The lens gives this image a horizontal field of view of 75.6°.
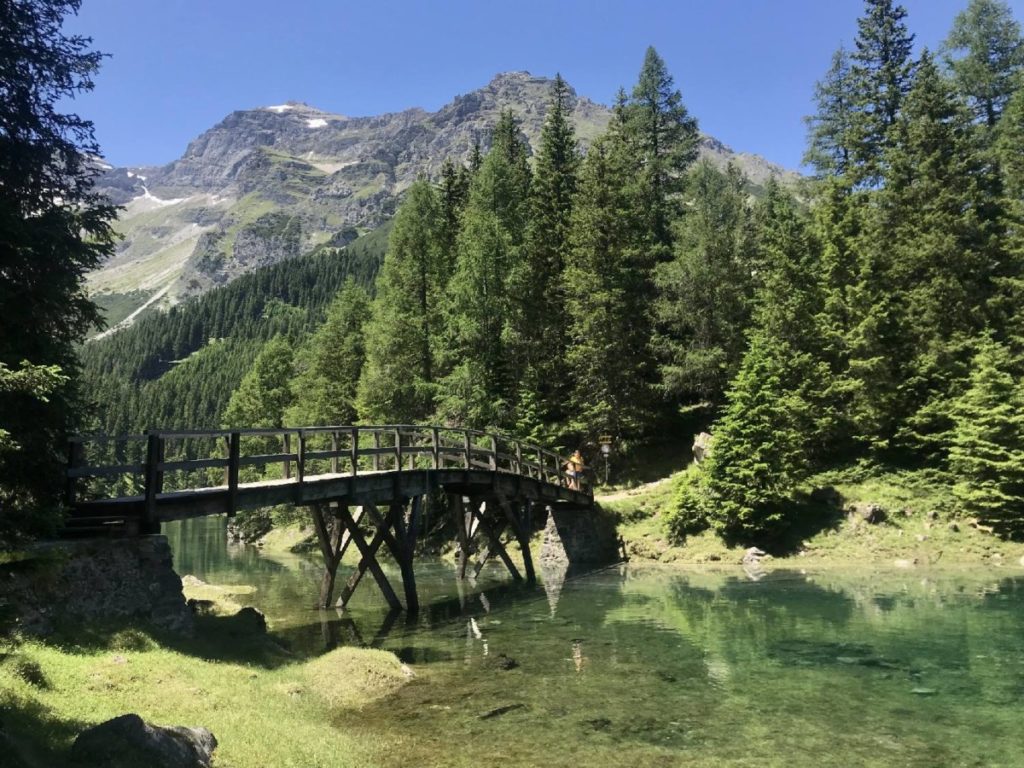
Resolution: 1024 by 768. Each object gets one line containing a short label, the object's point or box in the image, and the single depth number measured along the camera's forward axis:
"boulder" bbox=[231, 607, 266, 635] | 15.77
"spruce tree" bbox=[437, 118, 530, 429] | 37.03
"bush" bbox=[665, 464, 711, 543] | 30.69
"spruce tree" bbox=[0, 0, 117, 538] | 12.41
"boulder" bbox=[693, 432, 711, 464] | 33.56
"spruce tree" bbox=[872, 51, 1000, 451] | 30.97
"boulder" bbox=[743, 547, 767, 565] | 28.48
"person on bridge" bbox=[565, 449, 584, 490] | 31.95
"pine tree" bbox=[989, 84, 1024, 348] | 30.16
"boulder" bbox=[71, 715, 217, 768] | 6.63
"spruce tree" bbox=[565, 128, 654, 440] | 37.38
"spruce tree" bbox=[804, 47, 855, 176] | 42.41
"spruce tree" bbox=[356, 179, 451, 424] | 39.62
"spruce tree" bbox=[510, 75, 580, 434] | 39.22
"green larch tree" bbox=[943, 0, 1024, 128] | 39.97
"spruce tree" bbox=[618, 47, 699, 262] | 46.50
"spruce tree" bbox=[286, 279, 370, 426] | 48.03
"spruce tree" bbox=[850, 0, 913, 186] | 39.31
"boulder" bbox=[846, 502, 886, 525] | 28.39
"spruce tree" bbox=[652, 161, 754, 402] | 36.78
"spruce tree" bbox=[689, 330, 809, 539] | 29.03
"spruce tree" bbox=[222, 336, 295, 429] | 62.59
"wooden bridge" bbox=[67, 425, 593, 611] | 13.77
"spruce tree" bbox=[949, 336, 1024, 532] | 25.91
